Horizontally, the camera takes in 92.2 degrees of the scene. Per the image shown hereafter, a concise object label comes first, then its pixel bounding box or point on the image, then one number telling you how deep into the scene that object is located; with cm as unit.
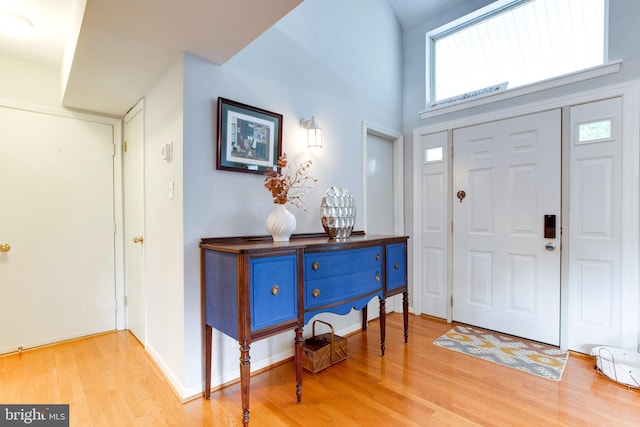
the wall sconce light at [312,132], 246
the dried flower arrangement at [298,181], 238
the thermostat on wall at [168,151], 201
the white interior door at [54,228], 250
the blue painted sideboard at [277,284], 158
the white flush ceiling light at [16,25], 198
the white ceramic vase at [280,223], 204
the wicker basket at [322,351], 218
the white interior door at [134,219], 258
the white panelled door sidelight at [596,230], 233
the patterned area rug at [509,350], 226
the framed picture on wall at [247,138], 200
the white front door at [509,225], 262
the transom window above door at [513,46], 254
